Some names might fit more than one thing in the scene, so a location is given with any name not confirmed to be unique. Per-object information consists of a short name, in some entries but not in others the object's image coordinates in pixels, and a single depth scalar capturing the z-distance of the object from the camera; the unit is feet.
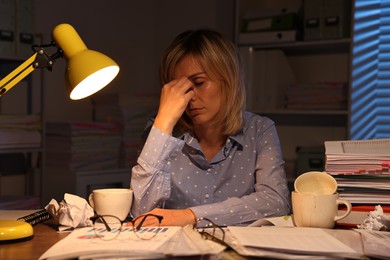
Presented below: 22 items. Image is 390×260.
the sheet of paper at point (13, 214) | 5.33
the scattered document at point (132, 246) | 3.67
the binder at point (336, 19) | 11.39
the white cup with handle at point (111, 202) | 5.11
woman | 6.23
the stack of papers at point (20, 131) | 10.41
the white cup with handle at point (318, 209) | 4.91
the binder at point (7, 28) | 10.36
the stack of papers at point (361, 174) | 5.14
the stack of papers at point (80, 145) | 11.75
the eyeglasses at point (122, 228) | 4.23
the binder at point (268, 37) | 11.92
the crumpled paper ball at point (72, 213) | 4.97
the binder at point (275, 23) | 11.97
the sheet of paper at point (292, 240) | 3.86
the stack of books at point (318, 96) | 11.55
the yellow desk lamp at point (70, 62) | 4.78
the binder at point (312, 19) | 11.60
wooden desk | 4.13
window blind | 11.42
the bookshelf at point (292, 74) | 12.15
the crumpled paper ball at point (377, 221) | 4.93
